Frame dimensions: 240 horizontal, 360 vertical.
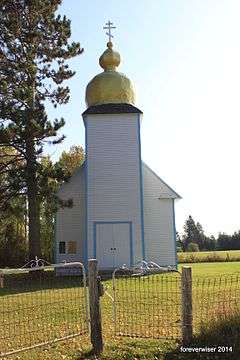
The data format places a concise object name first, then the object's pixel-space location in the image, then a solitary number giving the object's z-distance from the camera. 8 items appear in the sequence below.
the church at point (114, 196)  28.41
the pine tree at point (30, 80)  25.08
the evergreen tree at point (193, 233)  101.88
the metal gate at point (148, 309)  10.30
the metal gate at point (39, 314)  9.96
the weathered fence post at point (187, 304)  8.89
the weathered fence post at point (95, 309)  8.83
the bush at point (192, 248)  83.25
